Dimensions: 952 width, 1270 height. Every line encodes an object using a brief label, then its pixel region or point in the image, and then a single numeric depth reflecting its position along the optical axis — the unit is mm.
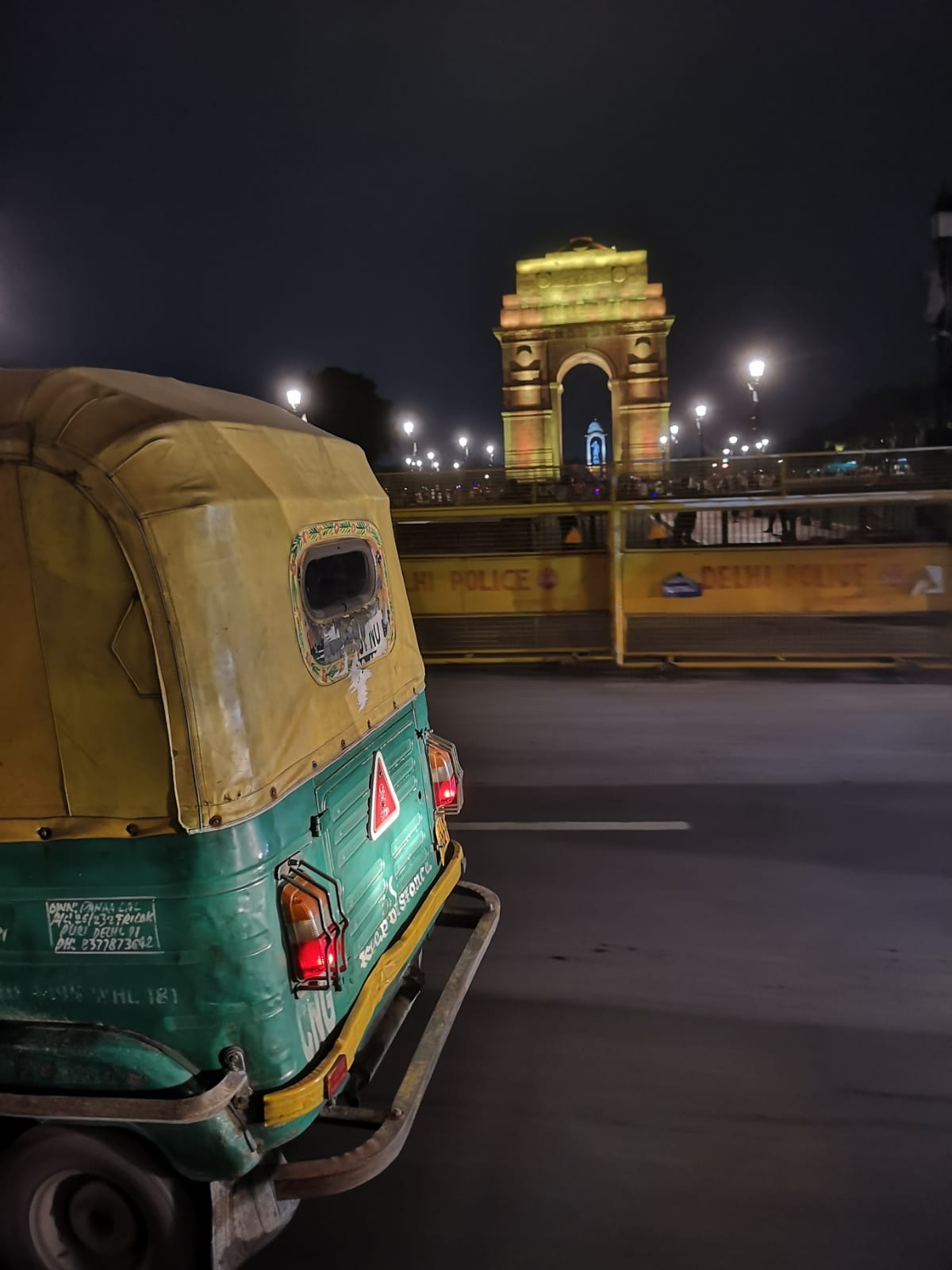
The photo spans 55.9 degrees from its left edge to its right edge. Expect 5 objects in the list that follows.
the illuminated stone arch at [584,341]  58719
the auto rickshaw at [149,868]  2498
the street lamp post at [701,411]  45081
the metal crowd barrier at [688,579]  11625
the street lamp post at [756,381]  24469
